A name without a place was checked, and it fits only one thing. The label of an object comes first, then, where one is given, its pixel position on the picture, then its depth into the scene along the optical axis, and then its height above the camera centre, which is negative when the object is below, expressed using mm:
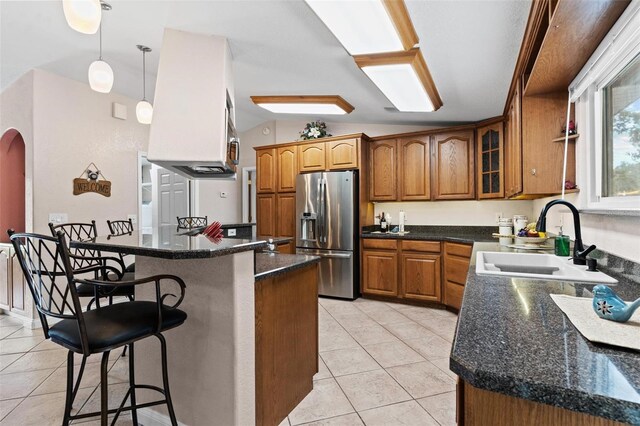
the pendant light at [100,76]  2316 +1011
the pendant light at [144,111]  3068 +997
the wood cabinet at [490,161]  3592 +612
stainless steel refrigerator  4254 -180
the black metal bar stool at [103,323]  1153 -441
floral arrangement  4719 +1230
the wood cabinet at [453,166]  3941 +593
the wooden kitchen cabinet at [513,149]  2410 +545
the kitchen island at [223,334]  1459 -595
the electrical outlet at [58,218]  3559 -31
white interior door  5281 +293
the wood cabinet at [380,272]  4129 -770
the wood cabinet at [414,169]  4188 +588
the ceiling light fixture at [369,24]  1785 +1166
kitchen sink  1341 -281
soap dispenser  1862 -201
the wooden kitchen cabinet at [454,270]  3506 -646
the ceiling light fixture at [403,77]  2377 +1148
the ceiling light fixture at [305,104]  3736 +1351
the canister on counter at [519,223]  3316 -107
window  1377 +373
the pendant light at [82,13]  1565 +1002
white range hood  2473 +875
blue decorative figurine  780 -236
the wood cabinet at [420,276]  3869 -773
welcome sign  3773 +383
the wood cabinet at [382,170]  4387 +602
